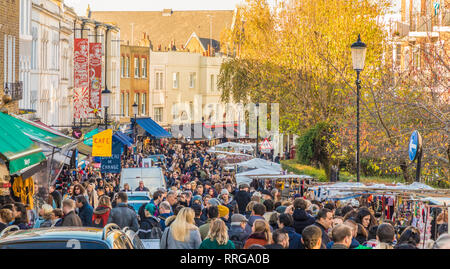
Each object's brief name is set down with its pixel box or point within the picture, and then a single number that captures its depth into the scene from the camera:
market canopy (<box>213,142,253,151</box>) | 44.78
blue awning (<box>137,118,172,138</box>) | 55.19
